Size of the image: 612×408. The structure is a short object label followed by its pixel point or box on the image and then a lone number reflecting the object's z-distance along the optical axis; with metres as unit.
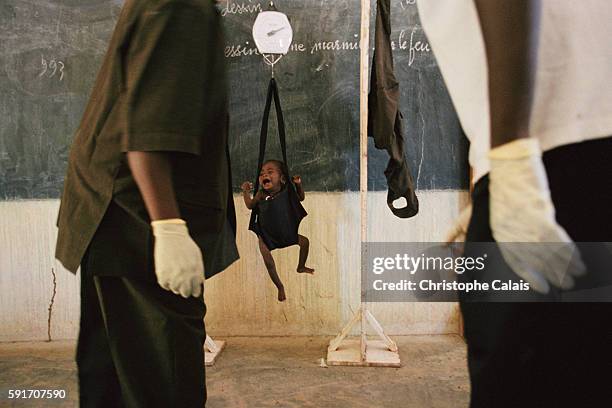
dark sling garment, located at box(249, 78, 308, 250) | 2.47
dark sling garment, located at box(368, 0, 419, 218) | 2.27
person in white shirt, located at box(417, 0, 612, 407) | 0.66
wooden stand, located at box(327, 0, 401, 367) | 2.19
